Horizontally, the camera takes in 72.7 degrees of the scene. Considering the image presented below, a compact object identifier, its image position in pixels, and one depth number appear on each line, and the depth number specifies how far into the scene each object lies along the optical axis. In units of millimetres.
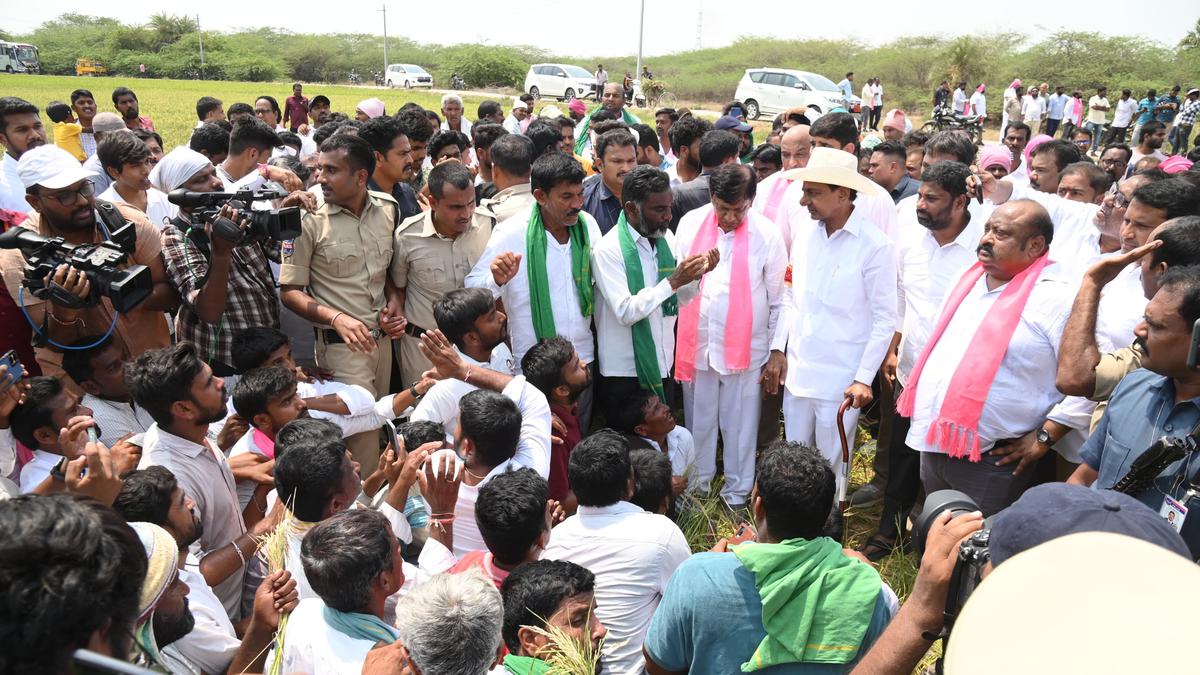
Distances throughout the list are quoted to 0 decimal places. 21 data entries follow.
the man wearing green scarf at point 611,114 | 8953
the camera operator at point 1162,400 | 2484
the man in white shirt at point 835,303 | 4125
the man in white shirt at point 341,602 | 2166
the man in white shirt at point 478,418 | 3201
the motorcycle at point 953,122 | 13328
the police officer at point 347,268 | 4043
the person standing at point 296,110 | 13641
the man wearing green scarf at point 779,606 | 2064
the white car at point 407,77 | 43469
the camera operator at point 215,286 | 3889
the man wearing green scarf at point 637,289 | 4344
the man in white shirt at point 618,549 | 2721
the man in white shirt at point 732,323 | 4484
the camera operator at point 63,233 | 3738
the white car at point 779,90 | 26156
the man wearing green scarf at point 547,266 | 4258
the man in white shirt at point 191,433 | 2986
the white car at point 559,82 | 32500
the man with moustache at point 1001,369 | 3451
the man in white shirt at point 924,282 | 4289
